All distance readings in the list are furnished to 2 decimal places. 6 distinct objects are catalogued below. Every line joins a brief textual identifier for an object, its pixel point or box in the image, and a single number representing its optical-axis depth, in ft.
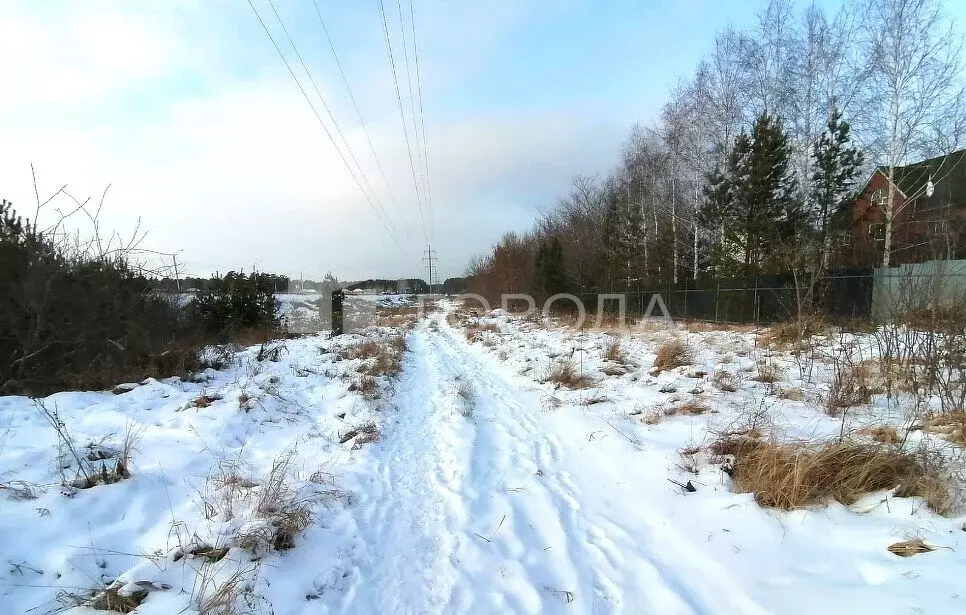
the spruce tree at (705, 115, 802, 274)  55.26
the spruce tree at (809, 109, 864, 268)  56.75
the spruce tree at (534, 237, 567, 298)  83.51
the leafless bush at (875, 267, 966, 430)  13.37
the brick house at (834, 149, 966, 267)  51.28
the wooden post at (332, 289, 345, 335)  56.18
